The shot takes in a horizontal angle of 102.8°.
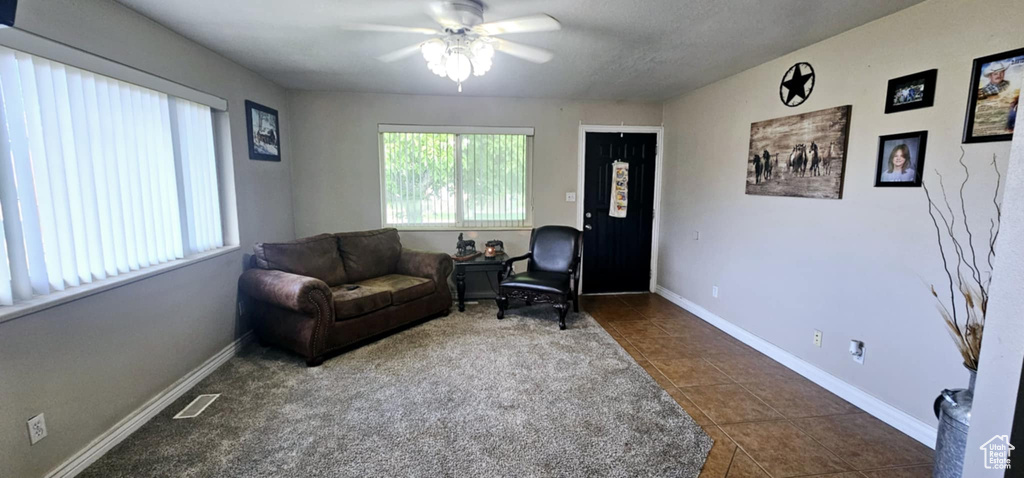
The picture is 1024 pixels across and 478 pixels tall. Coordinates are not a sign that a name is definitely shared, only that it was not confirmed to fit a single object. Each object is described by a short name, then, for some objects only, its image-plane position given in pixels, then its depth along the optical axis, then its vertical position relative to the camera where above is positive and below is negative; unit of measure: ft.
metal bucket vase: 5.30 -3.10
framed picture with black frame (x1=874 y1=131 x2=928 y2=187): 7.06 +0.61
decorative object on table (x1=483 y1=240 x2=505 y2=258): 14.61 -1.98
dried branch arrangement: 6.25 -1.09
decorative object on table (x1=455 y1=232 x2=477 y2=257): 14.66 -1.95
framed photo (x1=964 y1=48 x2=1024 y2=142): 5.85 +1.44
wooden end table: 13.89 -2.98
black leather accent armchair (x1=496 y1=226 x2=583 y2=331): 12.51 -2.66
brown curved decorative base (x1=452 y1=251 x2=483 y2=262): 14.06 -2.22
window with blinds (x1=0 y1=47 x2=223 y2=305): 5.65 +0.26
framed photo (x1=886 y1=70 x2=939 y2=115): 6.88 +1.80
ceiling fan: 7.18 +3.05
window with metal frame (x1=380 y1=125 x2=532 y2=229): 14.83 +0.64
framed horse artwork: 8.60 +0.92
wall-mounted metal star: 9.28 +2.56
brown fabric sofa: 9.73 -2.64
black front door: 15.81 -1.02
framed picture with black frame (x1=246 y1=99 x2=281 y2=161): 11.48 +1.80
